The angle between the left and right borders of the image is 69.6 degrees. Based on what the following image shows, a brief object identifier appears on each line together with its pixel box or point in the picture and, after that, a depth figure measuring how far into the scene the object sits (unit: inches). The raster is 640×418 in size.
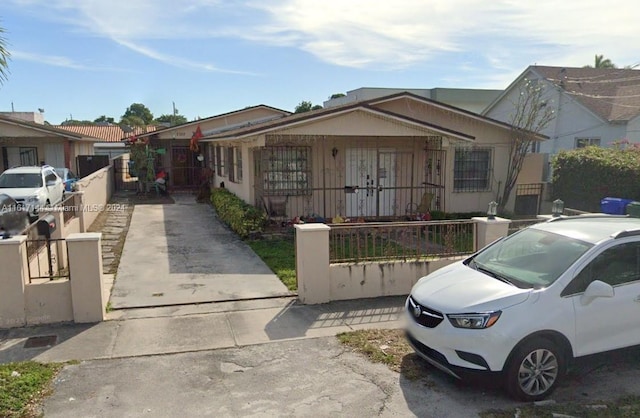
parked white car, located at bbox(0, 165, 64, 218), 528.7
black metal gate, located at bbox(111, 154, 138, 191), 938.1
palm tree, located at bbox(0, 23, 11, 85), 218.4
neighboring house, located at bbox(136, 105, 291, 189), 882.1
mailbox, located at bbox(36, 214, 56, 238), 295.9
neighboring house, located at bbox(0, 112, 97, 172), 828.1
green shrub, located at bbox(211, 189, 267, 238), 450.0
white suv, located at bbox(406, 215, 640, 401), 160.4
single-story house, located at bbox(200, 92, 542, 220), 501.0
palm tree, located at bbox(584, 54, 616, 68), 1813.0
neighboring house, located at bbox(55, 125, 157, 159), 1509.0
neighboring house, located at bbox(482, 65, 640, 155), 767.1
